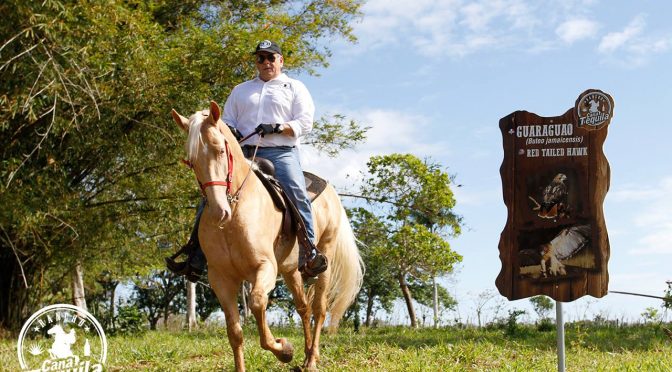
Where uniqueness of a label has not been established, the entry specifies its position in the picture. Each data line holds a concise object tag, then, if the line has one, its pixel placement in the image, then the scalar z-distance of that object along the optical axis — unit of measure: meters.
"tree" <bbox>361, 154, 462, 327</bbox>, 22.00
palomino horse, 5.50
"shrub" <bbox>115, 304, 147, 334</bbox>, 14.80
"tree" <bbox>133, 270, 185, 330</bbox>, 34.72
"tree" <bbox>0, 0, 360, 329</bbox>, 11.24
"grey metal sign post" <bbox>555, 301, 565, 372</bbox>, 6.18
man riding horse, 6.72
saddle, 6.56
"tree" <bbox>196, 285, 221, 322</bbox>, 34.38
